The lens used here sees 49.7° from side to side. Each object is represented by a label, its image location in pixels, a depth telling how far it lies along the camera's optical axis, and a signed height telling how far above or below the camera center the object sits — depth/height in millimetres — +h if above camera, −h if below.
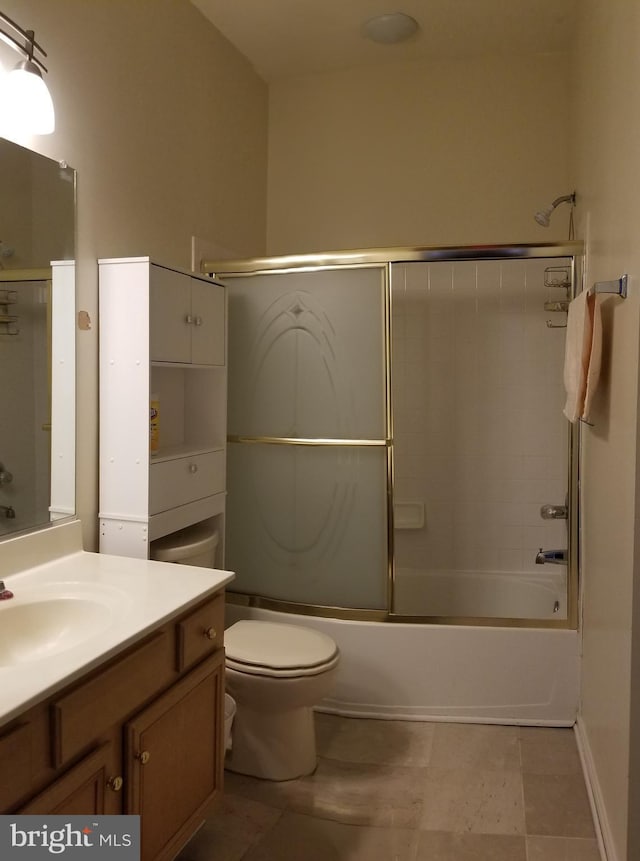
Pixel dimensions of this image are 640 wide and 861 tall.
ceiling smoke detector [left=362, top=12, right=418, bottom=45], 2941 +1633
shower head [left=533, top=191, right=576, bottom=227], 2807 +769
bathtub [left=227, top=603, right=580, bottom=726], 2652 -1057
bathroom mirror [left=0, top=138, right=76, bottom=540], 1833 +170
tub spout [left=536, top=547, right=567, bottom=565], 2742 -615
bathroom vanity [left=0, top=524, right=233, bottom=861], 1212 -587
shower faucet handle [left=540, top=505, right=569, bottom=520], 2695 -428
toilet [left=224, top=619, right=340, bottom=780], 2189 -940
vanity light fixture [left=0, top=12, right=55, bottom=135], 1728 +778
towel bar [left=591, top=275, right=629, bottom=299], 1772 +310
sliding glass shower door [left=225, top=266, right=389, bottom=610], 2748 -143
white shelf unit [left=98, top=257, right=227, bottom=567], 2139 +18
